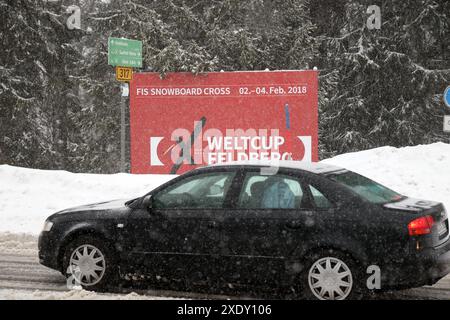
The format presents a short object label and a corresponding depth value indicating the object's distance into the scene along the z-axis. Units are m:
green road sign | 15.93
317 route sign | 15.81
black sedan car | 6.41
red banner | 17.23
